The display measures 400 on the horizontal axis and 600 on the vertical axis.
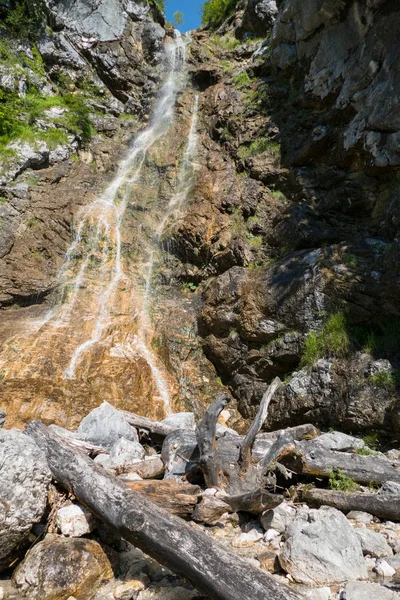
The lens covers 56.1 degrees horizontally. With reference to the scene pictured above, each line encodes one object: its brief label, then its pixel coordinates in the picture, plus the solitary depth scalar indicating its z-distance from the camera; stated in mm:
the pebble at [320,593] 2397
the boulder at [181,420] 6123
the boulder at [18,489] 2828
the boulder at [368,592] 2239
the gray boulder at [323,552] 2643
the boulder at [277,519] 3367
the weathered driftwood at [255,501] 3280
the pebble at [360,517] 3574
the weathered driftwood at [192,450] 4359
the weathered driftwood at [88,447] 4504
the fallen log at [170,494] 3406
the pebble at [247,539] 3227
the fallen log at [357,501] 3521
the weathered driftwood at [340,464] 4172
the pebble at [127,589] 2598
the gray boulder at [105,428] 5188
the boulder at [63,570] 2584
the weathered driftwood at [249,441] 4102
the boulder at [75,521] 3068
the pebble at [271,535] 3260
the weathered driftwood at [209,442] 3957
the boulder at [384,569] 2658
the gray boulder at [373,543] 2928
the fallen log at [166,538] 2123
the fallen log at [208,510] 3438
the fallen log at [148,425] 5577
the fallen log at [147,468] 4172
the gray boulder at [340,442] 4827
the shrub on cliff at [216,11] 20391
